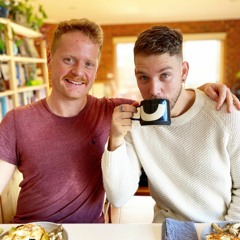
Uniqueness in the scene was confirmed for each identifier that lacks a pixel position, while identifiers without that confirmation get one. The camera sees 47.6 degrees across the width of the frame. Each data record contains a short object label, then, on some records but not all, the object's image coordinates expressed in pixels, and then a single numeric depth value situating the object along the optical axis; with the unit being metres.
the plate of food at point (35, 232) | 0.79
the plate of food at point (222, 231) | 0.79
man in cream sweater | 1.04
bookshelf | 2.87
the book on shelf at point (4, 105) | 2.79
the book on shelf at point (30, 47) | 3.54
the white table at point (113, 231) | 0.88
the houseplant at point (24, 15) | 3.06
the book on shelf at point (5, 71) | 2.85
